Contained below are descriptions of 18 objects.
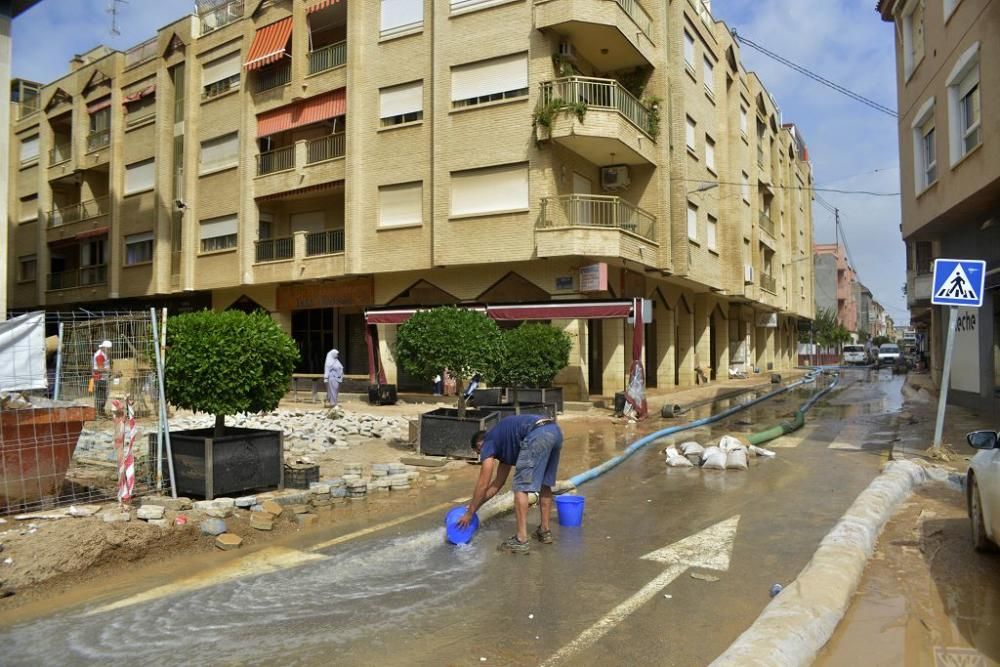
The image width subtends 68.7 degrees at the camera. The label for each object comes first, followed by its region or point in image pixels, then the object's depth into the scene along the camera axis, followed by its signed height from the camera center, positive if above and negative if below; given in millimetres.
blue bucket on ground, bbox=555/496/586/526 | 6926 -1539
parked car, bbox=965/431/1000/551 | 5172 -1067
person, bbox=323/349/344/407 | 19031 -708
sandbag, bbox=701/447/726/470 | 10055 -1553
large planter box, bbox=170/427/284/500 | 7539 -1213
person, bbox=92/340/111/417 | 8266 -308
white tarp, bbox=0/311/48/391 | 7484 -48
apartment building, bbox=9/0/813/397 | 21828 +6316
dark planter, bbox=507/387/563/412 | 17828 -1166
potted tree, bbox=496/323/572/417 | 16844 -240
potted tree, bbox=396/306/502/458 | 11664 -77
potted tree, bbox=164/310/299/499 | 7629 -474
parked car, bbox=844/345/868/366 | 59312 -648
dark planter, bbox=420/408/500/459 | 11445 -1344
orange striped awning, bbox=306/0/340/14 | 25686 +12120
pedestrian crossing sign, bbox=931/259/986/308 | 9797 +886
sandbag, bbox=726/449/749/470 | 10055 -1559
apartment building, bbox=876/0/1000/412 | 12688 +4052
